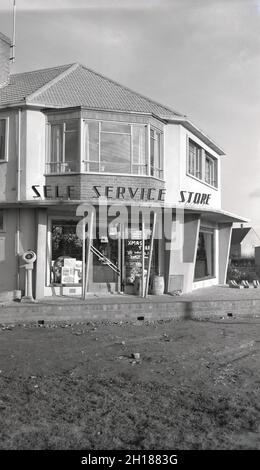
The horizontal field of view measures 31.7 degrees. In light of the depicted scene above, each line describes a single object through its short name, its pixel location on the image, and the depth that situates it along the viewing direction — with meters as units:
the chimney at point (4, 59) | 17.83
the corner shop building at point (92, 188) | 14.75
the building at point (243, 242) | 66.79
